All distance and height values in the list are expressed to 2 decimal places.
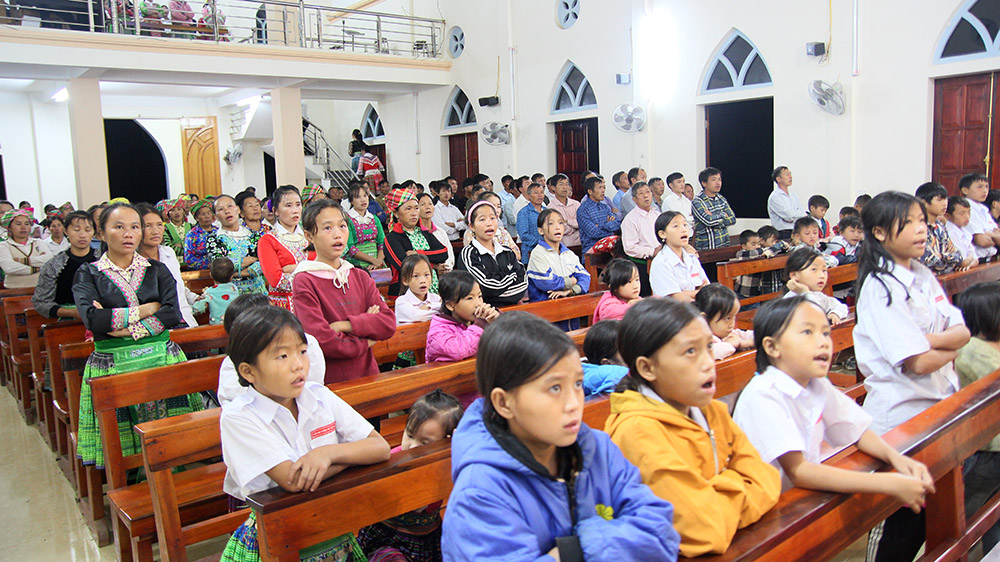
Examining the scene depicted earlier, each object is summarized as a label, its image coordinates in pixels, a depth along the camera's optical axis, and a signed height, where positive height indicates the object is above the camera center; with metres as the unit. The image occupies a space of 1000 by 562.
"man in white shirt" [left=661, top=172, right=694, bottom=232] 8.39 -0.09
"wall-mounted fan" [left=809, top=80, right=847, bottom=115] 8.65 +1.02
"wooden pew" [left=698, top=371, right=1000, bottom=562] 1.59 -0.75
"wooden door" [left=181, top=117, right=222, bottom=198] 16.55 +1.20
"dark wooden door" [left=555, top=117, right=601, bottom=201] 12.03 +0.72
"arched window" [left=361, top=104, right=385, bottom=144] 16.80 +1.69
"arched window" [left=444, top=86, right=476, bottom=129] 14.04 +1.68
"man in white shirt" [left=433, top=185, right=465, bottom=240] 9.93 -0.24
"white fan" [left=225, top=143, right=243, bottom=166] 16.02 +1.14
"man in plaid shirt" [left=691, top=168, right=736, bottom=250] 7.77 -0.27
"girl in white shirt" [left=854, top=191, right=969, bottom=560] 2.42 -0.49
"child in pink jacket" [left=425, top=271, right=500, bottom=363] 3.31 -0.56
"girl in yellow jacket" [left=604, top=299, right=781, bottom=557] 1.52 -0.53
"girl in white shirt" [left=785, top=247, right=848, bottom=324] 4.23 -0.50
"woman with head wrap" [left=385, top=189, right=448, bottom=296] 5.12 -0.24
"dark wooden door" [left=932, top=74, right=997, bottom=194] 8.01 +0.56
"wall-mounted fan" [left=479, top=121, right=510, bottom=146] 12.90 +1.10
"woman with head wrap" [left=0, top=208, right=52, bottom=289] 6.94 -0.36
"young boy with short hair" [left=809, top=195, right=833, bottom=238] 7.90 -0.25
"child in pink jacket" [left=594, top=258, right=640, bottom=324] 3.90 -0.51
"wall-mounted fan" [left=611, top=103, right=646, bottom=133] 10.70 +1.07
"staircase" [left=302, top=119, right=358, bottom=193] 16.20 +1.04
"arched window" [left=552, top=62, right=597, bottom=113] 11.96 +1.65
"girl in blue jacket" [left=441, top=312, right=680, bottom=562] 1.34 -0.53
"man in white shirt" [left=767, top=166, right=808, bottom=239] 8.67 -0.24
